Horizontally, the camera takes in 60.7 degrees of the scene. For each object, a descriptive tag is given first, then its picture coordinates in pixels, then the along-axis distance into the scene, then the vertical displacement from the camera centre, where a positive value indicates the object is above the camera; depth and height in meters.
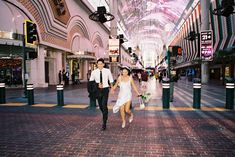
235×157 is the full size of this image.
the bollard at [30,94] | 8.72 -0.77
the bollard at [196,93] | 7.68 -0.71
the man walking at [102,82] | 5.05 -0.16
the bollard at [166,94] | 7.77 -0.74
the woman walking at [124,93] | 5.30 -0.46
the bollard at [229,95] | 7.33 -0.77
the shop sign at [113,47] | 19.58 +2.82
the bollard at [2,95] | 9.35 -0.84
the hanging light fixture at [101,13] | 21.66 +6.80
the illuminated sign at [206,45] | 20.86 +3.04
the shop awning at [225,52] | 15.49 +1.83
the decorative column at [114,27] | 30.31 +7.74
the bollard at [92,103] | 8.26 -1.14
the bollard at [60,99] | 8.56 -0.97
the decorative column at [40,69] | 18.62 +0.70
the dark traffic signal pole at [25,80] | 10.65 -0.18
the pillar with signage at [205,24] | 24.25 +6.18
